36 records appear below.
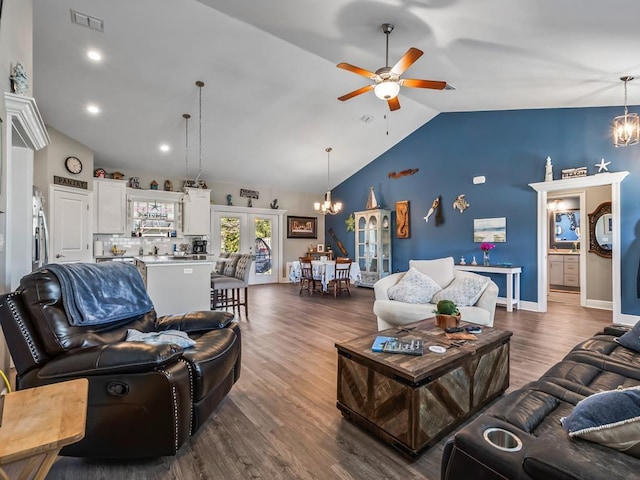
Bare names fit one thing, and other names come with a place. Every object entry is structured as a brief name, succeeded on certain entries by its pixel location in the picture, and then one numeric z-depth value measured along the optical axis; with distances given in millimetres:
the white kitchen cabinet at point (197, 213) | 7008
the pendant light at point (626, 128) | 3664
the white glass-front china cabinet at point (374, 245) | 7531
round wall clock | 5309
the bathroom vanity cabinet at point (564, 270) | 6906
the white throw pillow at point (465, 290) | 3404
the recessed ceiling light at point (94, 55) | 3733
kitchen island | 3664
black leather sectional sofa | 836
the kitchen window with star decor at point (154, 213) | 6637
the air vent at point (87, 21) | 3234
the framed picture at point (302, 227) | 9031
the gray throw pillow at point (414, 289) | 3656
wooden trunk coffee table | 1654
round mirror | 5688
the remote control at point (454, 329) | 2314
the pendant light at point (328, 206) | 7180
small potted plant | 2451
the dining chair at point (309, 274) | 6711
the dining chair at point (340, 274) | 6551
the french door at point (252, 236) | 7875
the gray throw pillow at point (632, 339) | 1969
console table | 5270
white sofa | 3232
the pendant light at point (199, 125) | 4518
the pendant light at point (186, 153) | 5223
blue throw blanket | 1852
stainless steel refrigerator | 2957
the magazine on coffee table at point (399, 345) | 1885
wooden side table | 895
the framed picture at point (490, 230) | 5707
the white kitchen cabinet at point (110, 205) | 5918
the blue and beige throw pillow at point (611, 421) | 873
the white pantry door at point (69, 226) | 5016
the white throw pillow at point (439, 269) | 3877
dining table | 6535
